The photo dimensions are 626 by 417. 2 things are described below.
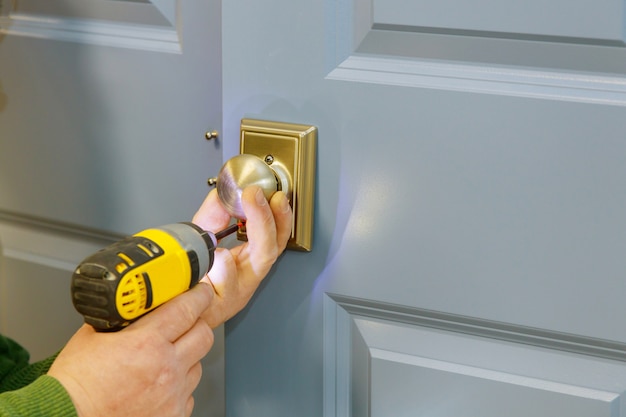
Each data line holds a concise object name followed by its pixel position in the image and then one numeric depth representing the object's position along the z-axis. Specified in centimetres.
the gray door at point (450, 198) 126
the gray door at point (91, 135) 145
